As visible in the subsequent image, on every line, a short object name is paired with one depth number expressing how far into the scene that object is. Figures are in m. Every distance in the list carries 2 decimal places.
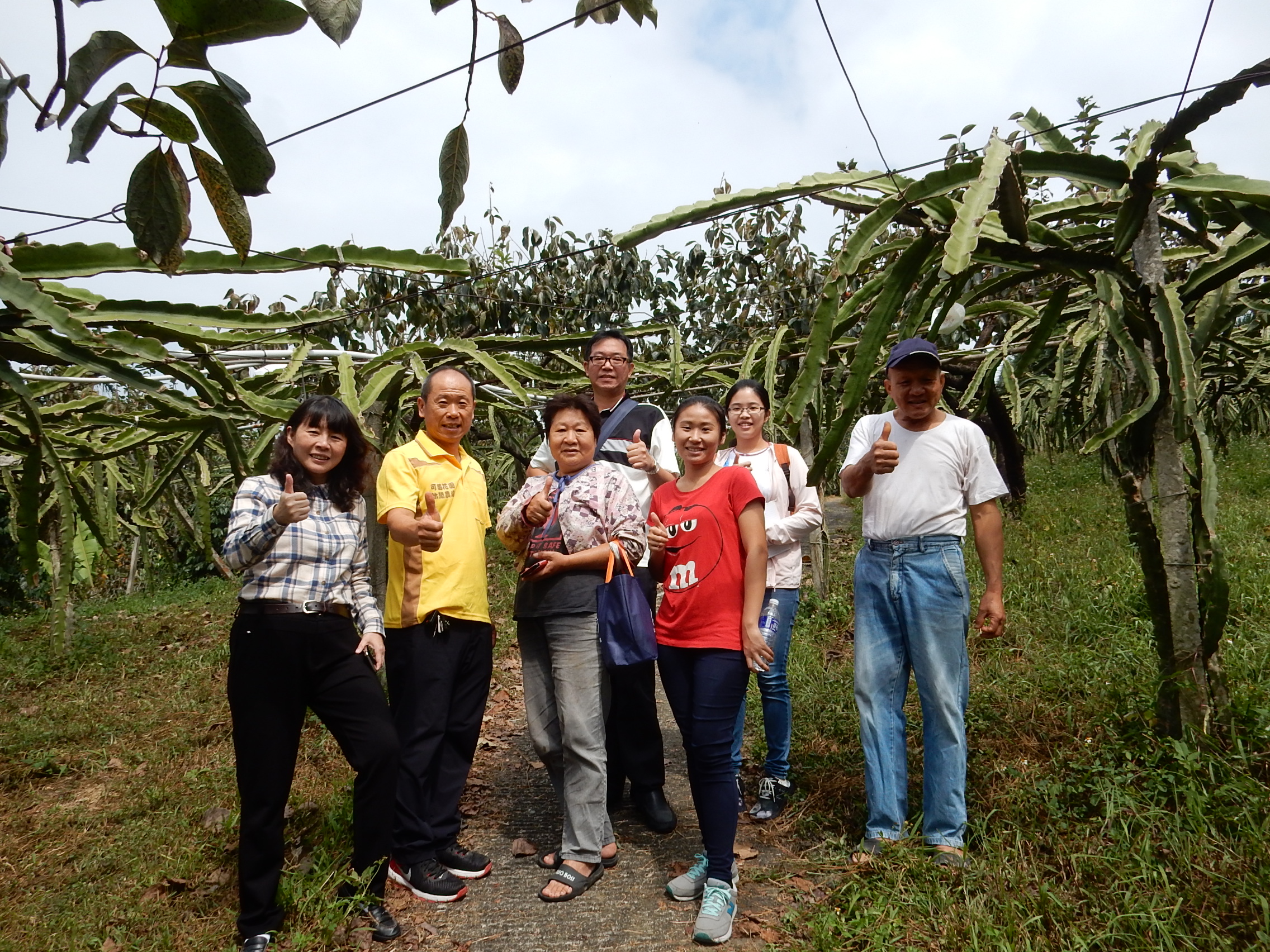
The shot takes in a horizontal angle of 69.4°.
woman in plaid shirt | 2.88
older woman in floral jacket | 3.32
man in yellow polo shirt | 3.29
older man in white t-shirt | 3.13
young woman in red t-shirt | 3.04
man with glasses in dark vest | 3.72
